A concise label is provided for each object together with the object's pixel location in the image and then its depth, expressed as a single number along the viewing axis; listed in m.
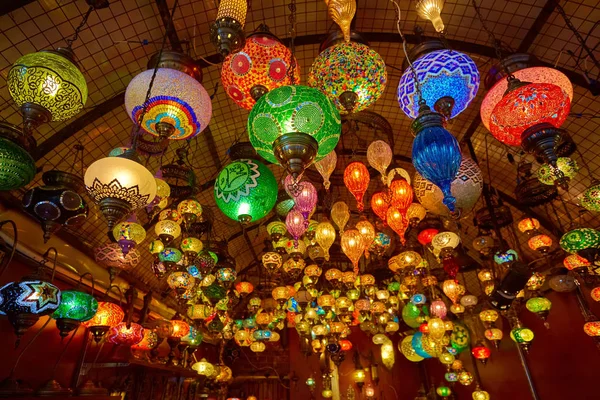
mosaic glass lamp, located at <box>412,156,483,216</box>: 2.57
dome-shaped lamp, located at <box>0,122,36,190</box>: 1.81
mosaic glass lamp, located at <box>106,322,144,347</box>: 3.46
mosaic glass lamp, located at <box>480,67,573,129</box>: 1.90
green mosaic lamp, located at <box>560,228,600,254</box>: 2.91
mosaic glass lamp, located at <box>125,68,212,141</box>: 1.70
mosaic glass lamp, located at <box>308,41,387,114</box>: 1.88
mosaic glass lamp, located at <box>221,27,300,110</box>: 1.94
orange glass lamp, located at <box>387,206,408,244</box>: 3.23
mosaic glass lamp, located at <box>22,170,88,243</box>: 2.20
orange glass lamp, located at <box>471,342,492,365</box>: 6.37
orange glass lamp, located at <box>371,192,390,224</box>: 3.36
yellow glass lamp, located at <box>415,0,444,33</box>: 1.82
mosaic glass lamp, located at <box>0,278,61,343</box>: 2.10
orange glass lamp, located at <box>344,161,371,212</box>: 2.90
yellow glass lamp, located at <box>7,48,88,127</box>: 1.59
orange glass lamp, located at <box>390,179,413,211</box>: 3.10
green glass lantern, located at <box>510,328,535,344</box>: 4.62
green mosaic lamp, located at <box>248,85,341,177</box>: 1.37
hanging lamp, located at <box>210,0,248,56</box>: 1.57
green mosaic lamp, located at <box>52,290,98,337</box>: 2.58
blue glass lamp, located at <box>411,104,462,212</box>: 1.57
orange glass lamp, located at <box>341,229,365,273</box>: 3.30
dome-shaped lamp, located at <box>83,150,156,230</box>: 1.47
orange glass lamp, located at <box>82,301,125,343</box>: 3.08
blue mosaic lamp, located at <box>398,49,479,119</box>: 1.81
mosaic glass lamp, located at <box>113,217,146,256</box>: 2.72
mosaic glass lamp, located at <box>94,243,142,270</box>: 2.94
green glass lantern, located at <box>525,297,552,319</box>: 4.39
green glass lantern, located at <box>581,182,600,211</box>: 2.78
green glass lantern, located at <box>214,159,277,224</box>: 2.09
